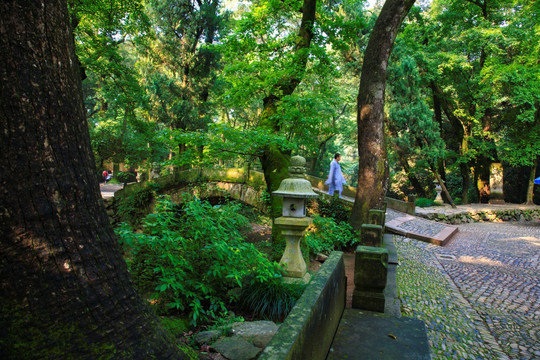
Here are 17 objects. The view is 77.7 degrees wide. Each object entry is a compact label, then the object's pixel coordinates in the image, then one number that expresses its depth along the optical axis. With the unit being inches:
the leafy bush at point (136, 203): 432.5
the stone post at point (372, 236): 205.5
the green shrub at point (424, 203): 719.7
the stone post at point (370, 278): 140.6
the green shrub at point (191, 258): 122.1
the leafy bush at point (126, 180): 1070.4
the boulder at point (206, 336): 110.8
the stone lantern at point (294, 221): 196.1
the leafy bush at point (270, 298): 155.1
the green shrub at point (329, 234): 293.7
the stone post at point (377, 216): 281.6
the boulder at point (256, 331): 111.5
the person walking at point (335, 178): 454.3
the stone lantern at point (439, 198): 726.7
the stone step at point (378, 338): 104.1
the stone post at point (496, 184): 778.2
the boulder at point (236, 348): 101.7
